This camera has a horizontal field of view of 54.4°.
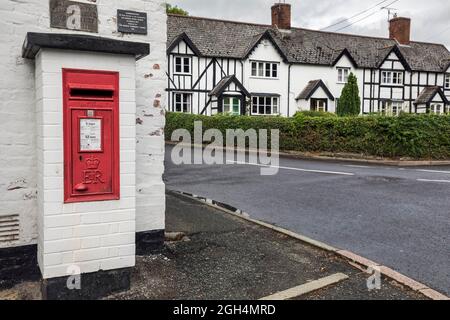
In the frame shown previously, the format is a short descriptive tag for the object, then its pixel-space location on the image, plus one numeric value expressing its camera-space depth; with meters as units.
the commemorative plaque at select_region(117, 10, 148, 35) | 4.86
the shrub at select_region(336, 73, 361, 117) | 32.14
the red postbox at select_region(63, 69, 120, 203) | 3.93
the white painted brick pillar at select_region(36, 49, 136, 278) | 3.87
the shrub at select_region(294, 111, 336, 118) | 26.28
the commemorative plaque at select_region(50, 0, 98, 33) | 4.47
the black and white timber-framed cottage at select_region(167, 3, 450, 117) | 32.25
